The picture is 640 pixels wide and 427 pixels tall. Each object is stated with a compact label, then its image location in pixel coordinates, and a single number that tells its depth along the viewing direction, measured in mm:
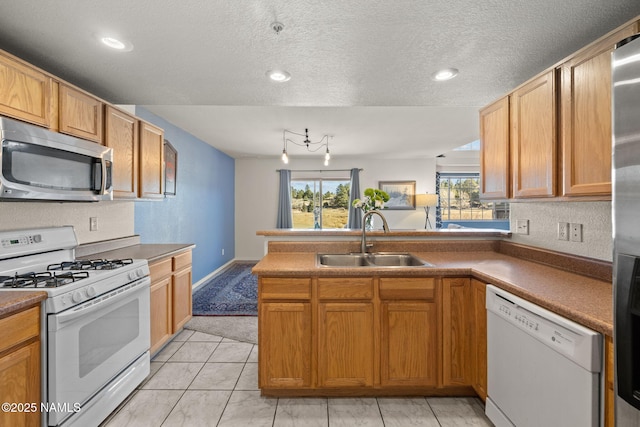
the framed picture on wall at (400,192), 7000
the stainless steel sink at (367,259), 2428
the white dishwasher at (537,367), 1097
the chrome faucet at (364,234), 2401
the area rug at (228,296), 3584
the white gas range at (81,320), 1428
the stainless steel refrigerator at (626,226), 791
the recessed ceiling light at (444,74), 2004
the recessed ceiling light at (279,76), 2027
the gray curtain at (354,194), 6828
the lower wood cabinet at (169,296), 2385
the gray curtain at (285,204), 6730
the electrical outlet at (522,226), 2285
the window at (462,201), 7051
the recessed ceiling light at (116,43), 1629
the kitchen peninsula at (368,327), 1905
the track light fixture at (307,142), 4555
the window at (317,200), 6980
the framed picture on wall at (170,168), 3730
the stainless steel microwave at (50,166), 1491
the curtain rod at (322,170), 6867
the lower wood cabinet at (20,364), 1231
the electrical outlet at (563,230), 1898
